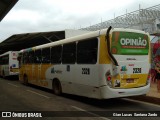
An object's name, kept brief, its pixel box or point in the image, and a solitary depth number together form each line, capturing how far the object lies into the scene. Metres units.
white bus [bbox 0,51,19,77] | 30.11
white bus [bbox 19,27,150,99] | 10.79
